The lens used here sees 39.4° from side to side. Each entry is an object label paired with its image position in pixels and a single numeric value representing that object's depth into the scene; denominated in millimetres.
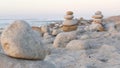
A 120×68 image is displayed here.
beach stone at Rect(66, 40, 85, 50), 5252
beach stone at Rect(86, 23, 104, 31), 8849
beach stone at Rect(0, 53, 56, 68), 2580
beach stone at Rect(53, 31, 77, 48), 5987
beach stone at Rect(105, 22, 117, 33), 8571
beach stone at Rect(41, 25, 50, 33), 9423
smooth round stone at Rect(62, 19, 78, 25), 8573
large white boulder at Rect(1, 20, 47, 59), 2572
